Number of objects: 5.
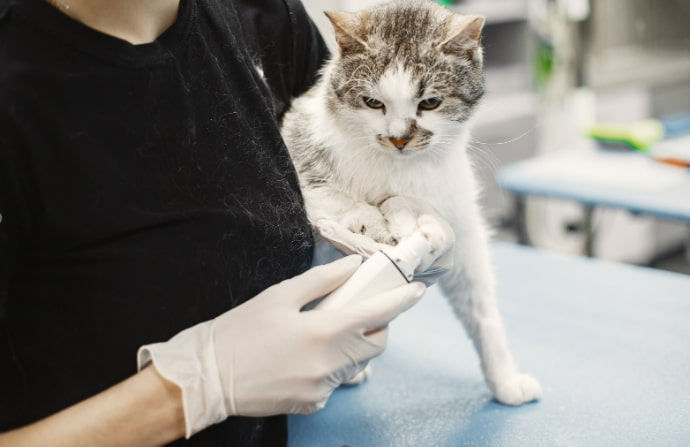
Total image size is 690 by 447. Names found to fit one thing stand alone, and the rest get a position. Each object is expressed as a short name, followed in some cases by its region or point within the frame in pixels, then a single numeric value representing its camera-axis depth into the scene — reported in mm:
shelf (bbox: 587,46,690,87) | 1960
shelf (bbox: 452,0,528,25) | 2600
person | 675
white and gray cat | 927
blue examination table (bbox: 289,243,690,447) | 955
